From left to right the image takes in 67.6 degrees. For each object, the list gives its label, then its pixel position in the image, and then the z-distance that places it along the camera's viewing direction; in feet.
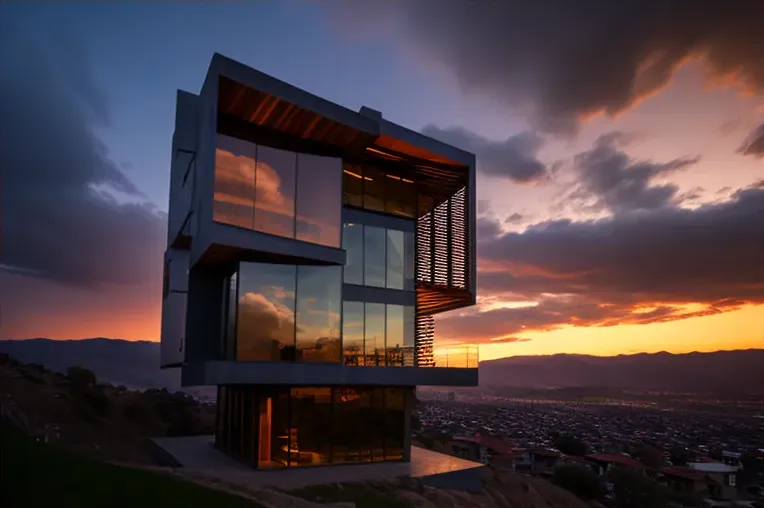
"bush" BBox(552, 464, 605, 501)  137.59
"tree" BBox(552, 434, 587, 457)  258.49
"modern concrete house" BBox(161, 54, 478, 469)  54.90
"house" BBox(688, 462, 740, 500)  204.64
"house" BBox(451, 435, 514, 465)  175.73
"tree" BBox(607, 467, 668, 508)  144.56
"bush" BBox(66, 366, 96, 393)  140.59
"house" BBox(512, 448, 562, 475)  212.23
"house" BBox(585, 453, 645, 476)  200.74
